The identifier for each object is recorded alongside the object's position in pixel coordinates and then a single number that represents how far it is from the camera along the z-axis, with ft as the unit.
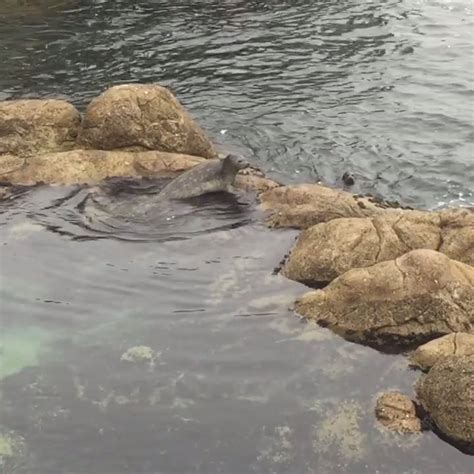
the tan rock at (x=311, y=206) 43.93
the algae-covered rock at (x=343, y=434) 27.04
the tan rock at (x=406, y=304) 33.24
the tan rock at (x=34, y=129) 54.29
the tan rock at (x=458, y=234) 38.06
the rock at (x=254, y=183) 49.53
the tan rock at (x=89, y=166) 49.73
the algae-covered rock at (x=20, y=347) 31.81
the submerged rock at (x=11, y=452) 26.66
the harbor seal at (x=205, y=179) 47.03
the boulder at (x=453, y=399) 27.32
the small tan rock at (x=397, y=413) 27.97
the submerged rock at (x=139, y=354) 31.89
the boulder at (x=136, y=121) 53.01
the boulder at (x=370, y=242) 38.22
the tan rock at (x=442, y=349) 30.81
